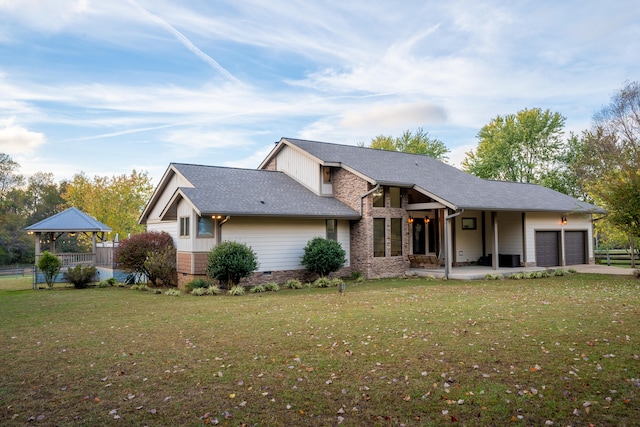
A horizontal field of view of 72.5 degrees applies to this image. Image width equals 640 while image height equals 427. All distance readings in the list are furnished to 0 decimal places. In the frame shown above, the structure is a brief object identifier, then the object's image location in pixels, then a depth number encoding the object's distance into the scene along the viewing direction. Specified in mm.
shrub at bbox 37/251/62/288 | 18500
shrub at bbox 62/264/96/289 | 18047
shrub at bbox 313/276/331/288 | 16297
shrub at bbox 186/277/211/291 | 15234
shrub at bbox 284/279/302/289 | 15930
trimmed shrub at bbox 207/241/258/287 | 14820
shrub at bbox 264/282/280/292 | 15291
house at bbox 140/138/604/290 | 16500
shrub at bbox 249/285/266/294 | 14875
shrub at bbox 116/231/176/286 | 17297
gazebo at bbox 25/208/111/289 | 22062
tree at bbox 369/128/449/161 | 45250
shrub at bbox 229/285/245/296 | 14234
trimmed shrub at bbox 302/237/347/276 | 17016
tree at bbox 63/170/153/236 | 39031
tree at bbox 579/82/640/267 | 32719
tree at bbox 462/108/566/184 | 40594
